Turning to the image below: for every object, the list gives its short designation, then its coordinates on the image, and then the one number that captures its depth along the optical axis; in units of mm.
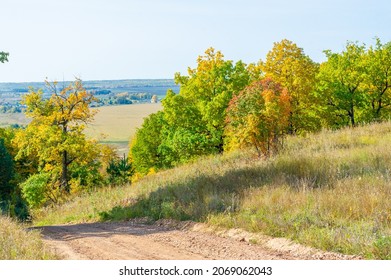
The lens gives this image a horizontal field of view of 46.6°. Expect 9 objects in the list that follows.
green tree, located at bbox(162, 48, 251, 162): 39562
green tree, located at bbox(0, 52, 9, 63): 19000
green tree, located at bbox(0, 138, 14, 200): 44562
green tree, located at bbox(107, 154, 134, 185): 28627
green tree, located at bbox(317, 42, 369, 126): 46938
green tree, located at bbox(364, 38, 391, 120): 48969
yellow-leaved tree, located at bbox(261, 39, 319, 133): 40719
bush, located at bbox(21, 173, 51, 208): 33875
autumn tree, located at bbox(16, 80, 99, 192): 40281
